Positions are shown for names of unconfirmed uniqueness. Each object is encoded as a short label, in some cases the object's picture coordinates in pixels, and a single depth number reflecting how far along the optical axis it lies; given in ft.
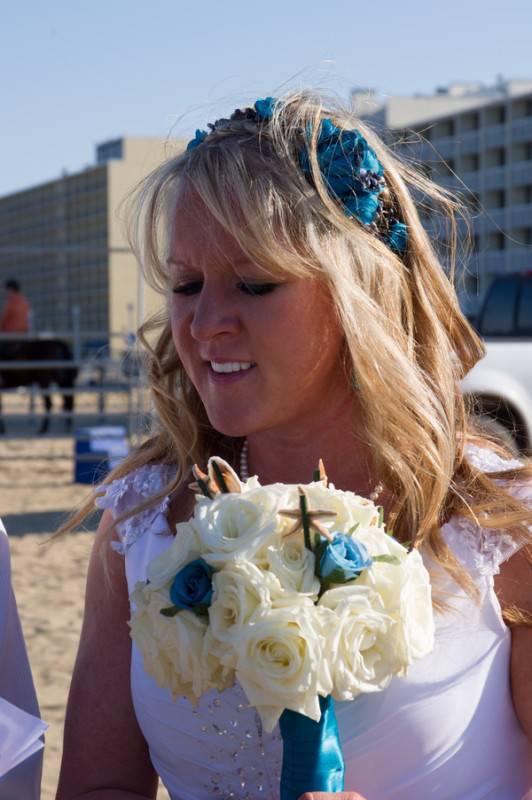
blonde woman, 5.93
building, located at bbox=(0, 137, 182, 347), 285.64
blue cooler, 35.70
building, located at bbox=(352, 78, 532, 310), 247.70
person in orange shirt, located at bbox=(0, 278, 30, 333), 46.78
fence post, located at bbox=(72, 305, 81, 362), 42.99
